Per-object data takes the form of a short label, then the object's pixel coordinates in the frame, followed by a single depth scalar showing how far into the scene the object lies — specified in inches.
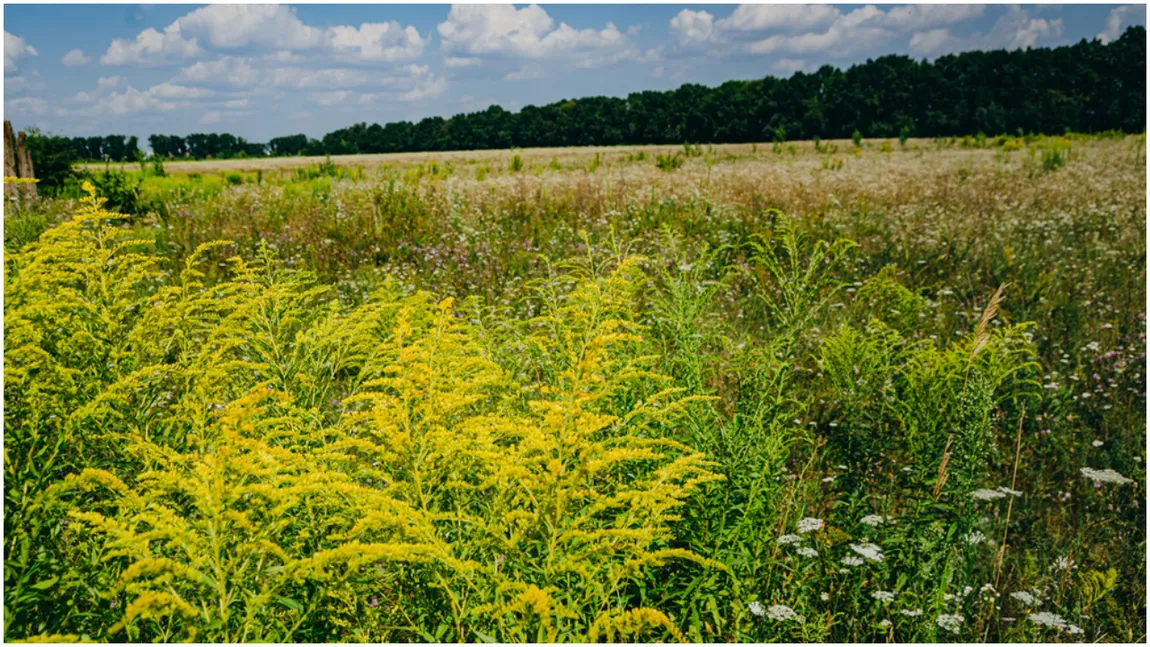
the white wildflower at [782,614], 88.1
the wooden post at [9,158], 391.5
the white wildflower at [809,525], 104.7
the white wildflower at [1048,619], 94.4
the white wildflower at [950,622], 91.0
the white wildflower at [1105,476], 119.1
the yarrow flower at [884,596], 96.2
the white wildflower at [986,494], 113.4
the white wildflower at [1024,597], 99.7
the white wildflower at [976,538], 113.2
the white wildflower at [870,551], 100.0
